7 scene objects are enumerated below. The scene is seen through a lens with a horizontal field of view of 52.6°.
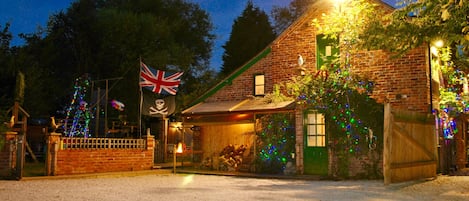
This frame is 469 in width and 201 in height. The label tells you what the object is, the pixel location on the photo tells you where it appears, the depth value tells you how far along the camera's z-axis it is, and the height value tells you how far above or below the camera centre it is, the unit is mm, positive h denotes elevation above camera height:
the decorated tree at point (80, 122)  22281 +595
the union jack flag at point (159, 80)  18109 +2117
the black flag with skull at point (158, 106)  19078 +1167
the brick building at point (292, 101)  14594 +1434
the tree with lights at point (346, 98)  14532 +1206
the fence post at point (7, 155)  13719 -629
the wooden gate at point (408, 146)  11844 -244
